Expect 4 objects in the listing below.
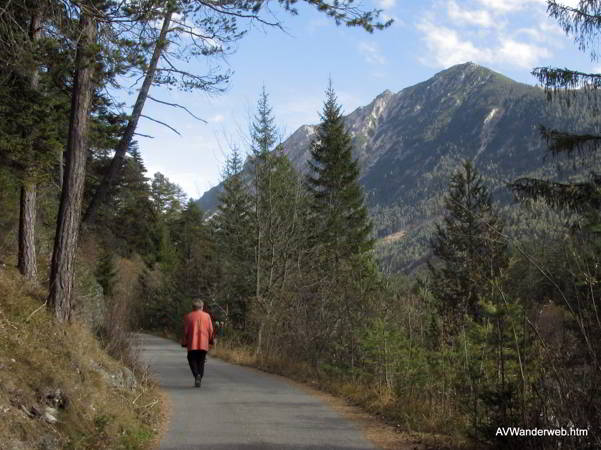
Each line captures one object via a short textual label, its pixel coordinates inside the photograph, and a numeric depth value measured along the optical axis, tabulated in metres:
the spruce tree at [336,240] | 13.25
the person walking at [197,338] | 11.00
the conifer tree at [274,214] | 20.17
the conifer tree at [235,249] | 23.40
